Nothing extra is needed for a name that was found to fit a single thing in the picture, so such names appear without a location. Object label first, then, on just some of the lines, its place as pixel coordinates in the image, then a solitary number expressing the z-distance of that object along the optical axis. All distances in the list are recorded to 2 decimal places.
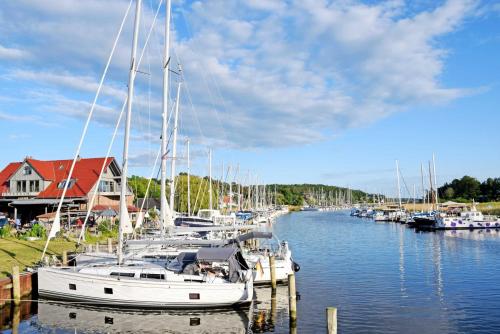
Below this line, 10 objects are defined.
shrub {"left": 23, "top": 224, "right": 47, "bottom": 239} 47.69
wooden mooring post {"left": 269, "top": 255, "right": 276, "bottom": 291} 32.75
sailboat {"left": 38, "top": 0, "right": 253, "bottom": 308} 26.42
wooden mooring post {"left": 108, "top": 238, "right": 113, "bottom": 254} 39.41
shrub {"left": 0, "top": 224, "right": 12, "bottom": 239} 47.03
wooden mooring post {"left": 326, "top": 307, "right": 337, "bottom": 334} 17.45
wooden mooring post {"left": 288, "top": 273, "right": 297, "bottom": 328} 24.83
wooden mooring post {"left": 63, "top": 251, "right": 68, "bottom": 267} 33.78
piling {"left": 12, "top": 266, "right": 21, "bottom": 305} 27.28
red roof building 64.44
